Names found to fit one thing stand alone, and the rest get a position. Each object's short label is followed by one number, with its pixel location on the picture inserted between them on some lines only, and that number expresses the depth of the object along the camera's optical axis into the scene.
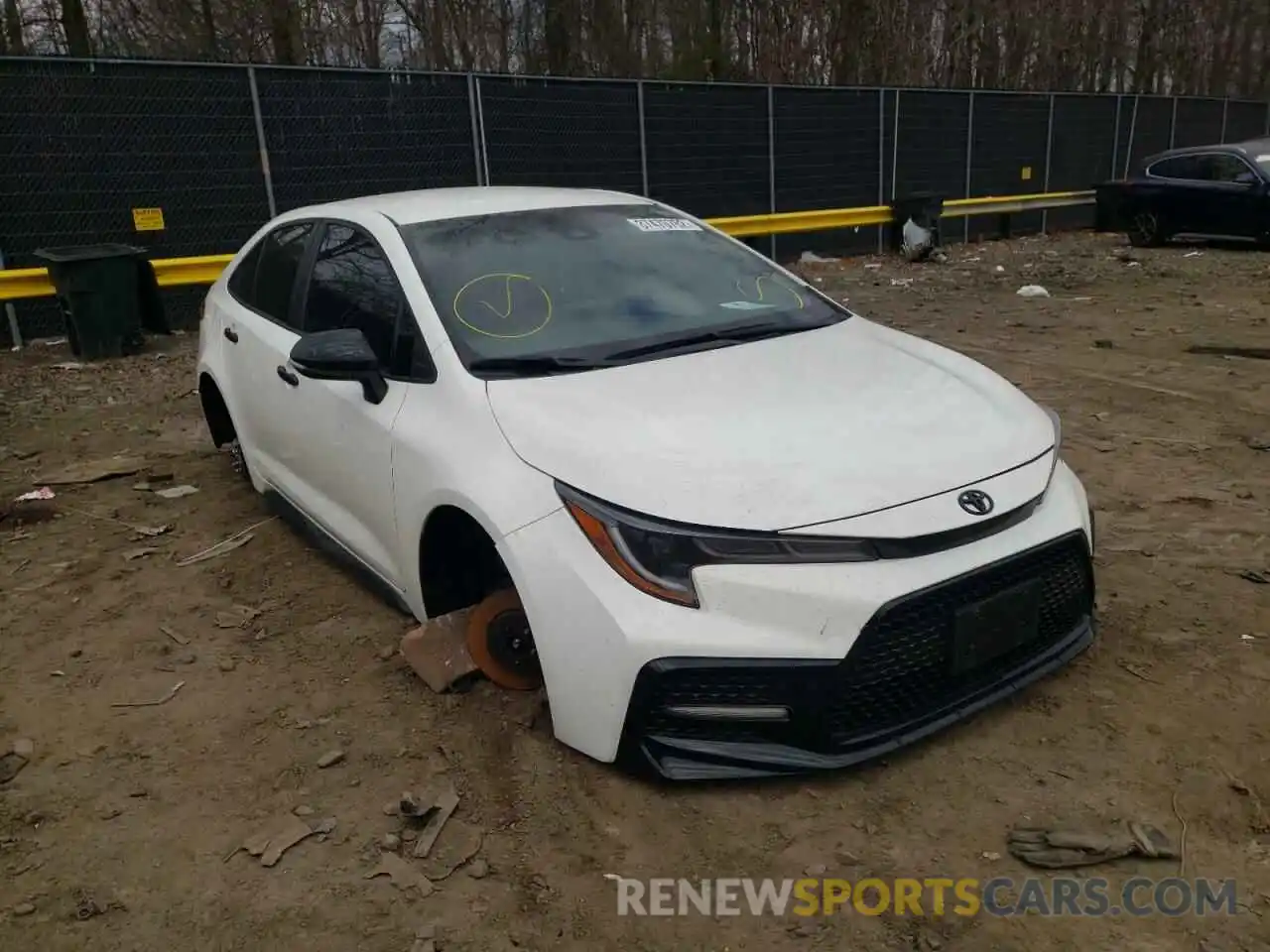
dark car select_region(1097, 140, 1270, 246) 13.49
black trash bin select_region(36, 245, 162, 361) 8.47
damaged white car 2.49
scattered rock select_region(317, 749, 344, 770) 2.96
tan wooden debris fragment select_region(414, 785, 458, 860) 2.57
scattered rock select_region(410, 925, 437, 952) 2.25
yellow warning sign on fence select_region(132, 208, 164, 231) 9.90
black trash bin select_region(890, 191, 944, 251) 14.13
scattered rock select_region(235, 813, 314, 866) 2.58
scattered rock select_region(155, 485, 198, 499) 5.39
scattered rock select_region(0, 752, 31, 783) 2.97
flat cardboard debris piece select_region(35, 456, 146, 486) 5.64
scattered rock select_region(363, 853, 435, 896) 2.44
